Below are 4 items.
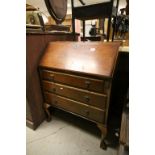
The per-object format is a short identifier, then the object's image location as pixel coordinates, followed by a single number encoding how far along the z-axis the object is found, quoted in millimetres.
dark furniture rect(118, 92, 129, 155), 757
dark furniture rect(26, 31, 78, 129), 1329
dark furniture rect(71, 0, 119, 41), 1417
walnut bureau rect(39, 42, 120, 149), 1057
